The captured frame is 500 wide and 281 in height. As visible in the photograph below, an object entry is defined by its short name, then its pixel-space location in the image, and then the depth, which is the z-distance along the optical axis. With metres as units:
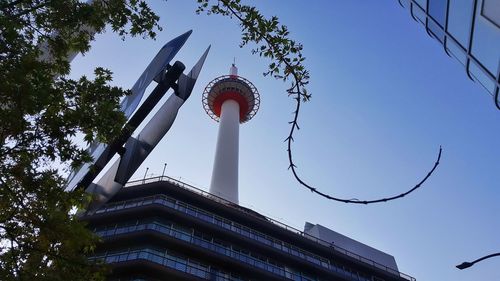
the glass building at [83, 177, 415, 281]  31.61
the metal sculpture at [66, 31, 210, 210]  8.68
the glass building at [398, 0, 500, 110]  9.75
